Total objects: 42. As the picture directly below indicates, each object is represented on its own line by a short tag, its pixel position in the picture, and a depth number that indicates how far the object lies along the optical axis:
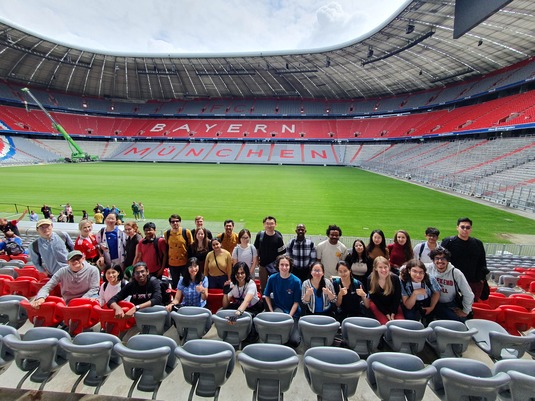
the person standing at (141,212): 13.81
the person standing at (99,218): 11.65
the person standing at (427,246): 5.06
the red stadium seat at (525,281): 6.09
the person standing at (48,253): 4.72
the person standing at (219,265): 4.83
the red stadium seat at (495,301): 4.65
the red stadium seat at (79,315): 3.60
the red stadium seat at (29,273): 5.49
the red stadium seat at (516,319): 3.77
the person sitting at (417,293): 3.86
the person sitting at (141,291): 3.80
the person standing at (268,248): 5.53
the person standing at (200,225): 5.62
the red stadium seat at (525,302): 4.45
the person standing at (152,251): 5.27
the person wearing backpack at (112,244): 5.66
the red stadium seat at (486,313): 3.93
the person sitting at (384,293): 3.85
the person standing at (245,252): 5.16
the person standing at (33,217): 13.02
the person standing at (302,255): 5.27
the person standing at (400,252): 5.34
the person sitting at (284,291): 3.95
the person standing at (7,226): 7.10
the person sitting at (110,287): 3.89
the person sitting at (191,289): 4.15
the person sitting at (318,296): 3.88
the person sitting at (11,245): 7.20
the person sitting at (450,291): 3.79
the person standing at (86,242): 5.32
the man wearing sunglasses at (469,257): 4.57
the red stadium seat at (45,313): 3.64
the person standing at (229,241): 5.78
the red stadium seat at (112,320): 3.63
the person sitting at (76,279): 3.96
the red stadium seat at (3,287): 4.68
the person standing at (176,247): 5.52
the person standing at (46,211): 12.27
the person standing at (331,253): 5.28
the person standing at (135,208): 13.75
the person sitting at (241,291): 4.07
